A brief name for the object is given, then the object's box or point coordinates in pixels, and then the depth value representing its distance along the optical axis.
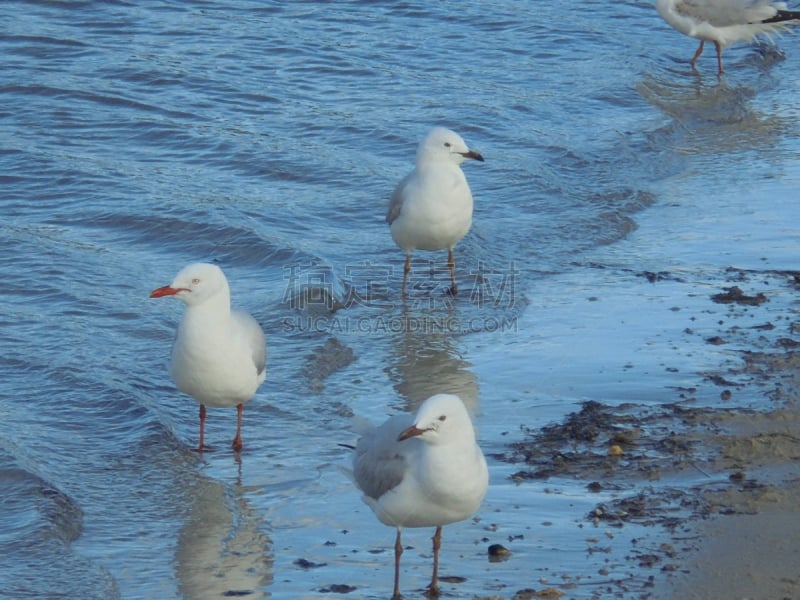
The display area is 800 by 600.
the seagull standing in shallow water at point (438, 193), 16.78
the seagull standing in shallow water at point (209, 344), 12.23
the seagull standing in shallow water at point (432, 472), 9.07
